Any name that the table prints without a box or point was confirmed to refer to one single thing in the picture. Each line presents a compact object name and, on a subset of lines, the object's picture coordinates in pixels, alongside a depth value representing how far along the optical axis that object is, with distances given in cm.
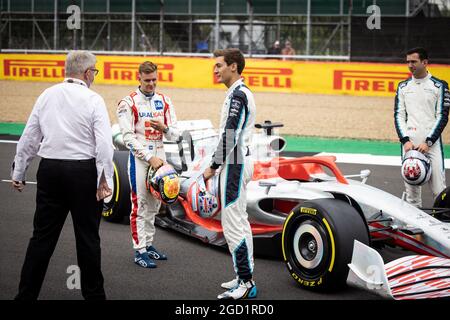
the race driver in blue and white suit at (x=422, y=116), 738
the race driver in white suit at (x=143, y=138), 597
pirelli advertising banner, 1505
